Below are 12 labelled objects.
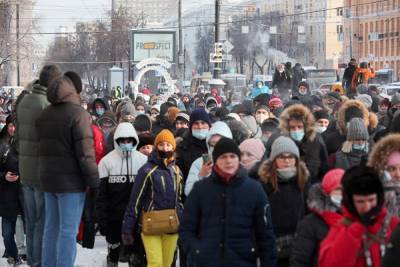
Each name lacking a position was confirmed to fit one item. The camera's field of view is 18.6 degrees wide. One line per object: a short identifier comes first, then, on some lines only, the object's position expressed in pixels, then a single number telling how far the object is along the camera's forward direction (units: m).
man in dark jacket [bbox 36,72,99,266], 9.41
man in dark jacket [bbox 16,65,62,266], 10.05
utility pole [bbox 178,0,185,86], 60.19
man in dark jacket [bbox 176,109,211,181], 10.91
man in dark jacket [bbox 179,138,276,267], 7.77
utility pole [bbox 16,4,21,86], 75.44
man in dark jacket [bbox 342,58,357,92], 24.98
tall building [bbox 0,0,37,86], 74.04
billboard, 59.06
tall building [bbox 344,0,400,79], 111.19
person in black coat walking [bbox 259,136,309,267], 8.31
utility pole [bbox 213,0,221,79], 44.50
